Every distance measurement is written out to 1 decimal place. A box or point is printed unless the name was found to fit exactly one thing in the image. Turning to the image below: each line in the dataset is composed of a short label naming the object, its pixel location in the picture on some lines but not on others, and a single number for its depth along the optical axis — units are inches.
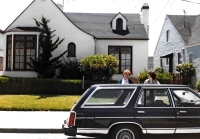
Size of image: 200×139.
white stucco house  855.1
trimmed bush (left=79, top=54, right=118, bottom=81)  778.2
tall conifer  816.3
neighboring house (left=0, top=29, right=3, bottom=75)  1308.7
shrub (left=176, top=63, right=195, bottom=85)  988.6
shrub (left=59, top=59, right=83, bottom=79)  839.7
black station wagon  260.7
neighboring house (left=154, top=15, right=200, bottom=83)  1008.9
